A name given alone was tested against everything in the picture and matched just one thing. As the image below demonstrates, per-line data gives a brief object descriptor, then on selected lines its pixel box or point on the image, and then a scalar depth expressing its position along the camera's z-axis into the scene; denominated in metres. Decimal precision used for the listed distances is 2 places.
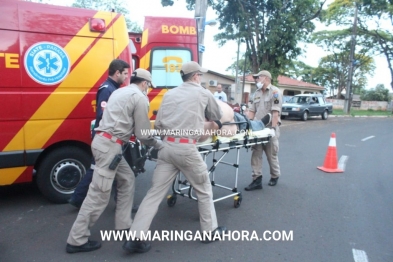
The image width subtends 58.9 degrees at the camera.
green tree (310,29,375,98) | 36.47
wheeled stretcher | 4.24
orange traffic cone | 7.12
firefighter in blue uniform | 3.90
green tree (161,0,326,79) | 16.47
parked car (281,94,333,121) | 19.38
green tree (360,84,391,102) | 49.12
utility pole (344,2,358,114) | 27.58
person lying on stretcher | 3.96
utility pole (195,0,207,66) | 11.20
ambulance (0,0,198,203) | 4.04
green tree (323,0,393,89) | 29.91
